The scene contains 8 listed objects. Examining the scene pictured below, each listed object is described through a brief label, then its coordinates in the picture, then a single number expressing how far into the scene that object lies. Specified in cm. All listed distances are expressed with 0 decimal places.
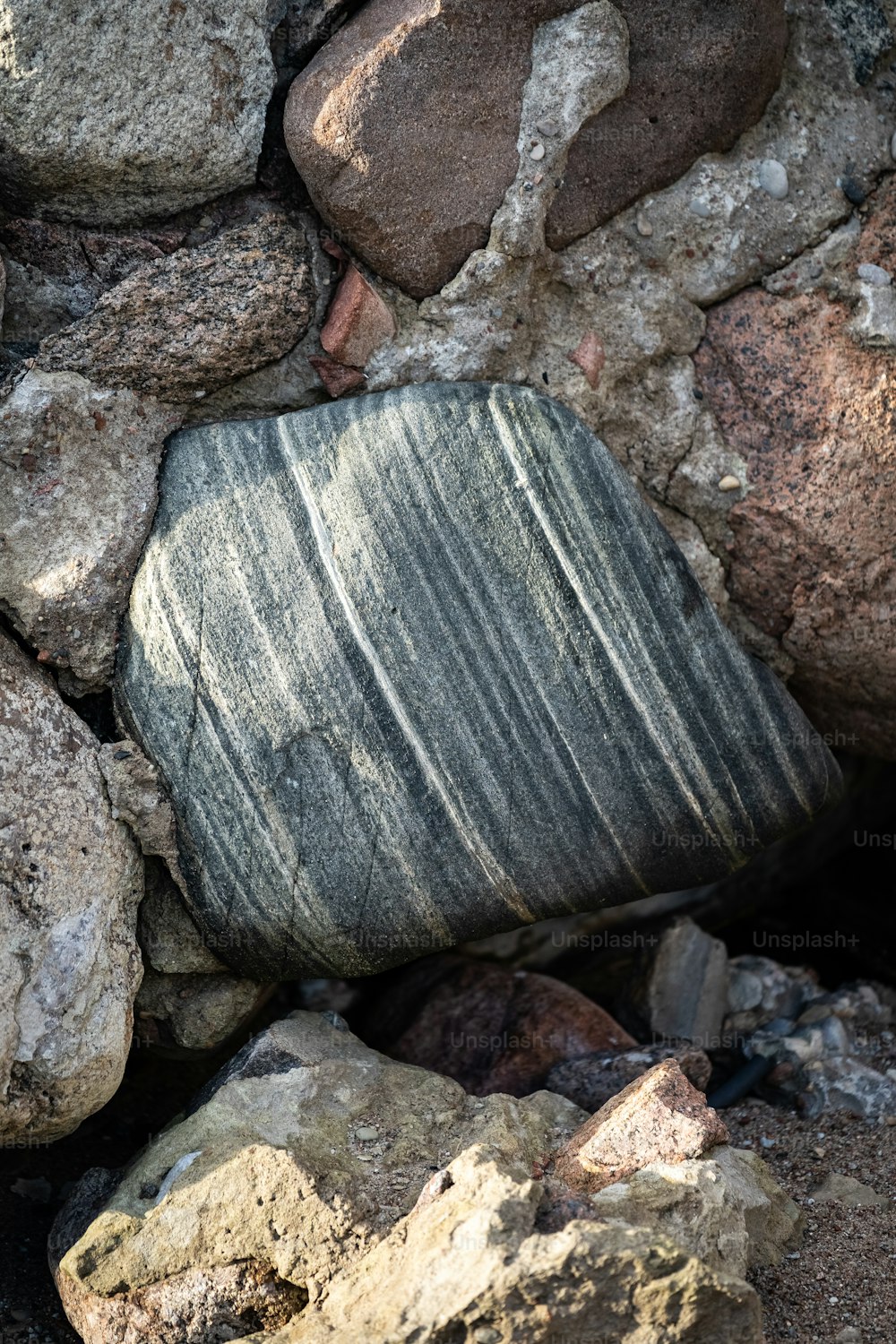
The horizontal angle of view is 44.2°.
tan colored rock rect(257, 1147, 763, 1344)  193
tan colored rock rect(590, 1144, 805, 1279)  226
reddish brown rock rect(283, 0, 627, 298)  273
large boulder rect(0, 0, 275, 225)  263
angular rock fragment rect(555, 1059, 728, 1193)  241
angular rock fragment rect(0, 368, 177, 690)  277
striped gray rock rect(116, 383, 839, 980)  281
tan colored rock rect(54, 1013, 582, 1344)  238
